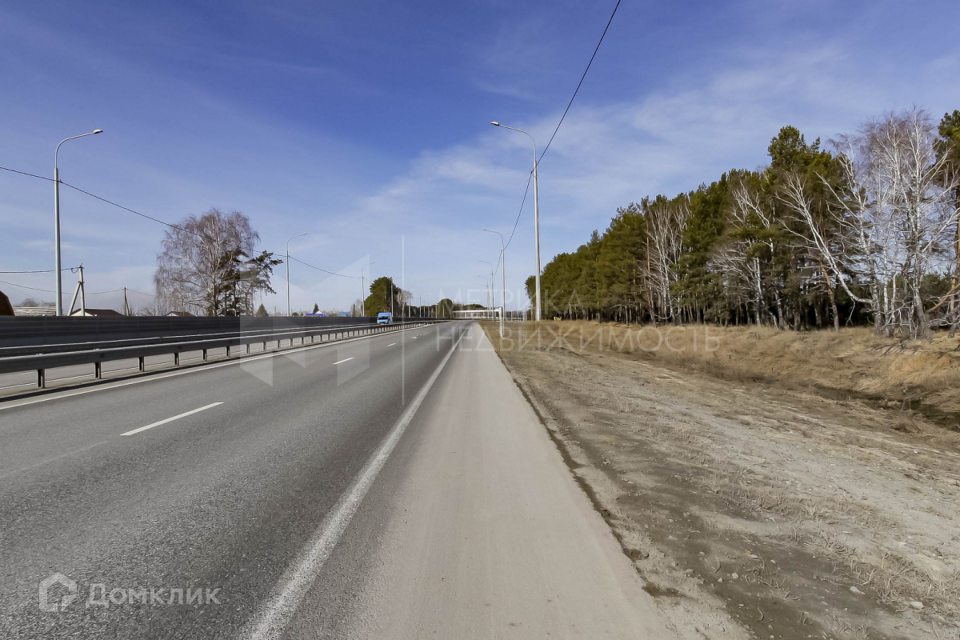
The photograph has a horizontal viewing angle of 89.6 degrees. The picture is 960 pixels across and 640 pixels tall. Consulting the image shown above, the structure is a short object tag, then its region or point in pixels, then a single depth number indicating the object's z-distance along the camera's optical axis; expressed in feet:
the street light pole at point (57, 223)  70.74
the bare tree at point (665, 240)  162.20
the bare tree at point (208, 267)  144.56
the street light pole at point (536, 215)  87.66
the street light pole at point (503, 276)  165.27
